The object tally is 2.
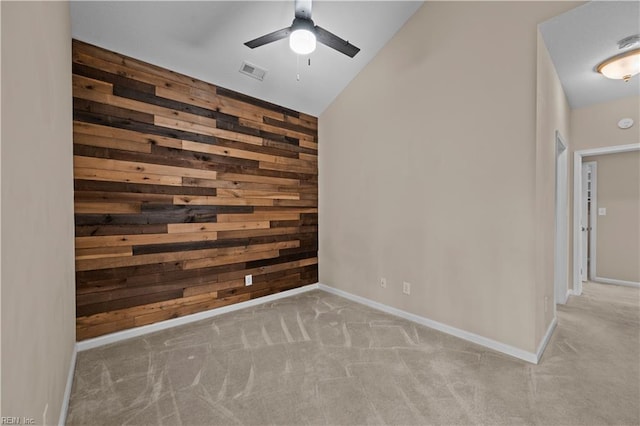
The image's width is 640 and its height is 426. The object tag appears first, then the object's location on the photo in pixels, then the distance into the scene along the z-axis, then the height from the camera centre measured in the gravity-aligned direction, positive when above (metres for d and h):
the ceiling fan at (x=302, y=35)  2.07 +1.39
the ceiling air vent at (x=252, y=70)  3.06 +1.62
